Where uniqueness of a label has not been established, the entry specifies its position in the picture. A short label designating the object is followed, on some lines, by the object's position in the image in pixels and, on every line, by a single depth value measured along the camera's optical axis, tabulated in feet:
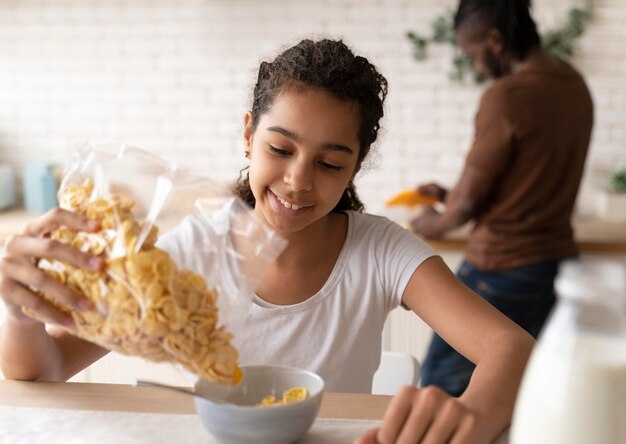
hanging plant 9.45
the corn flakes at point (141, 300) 2.55
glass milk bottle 2.00
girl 3.08
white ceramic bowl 2.76
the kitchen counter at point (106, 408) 3.12
